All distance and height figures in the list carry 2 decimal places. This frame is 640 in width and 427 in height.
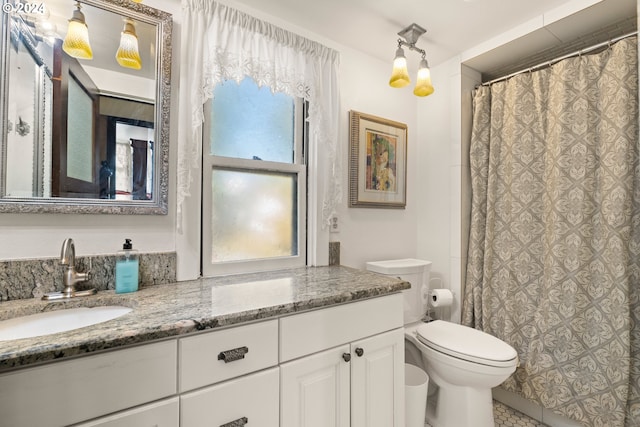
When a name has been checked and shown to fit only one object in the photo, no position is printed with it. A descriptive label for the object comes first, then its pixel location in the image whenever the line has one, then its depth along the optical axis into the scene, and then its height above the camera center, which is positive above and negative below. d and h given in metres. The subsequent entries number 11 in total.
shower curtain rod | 1.45 +0.91
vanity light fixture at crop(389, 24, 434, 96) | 1.54 +0.81
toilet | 1.40 -0.73
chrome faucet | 1.05 -0.23
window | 1.47 +0.19
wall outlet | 1.80 -0.06
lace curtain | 1.29 +0.74
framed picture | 1.89 +0.38
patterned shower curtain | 1.39 -0.08
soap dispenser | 1.11 -0.24
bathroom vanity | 0.69 -0.43
